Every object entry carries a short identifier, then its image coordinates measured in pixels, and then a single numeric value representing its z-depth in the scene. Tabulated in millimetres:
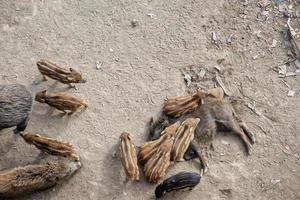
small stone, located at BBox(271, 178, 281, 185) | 5910
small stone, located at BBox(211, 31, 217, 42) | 6949
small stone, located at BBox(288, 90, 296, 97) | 6523
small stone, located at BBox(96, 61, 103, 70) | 6701
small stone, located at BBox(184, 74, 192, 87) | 6573
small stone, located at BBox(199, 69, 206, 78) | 6645
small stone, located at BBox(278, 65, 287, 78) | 6672
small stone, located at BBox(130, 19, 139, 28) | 7062
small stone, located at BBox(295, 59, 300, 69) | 6719
